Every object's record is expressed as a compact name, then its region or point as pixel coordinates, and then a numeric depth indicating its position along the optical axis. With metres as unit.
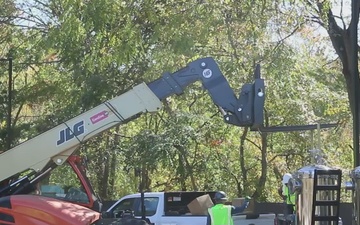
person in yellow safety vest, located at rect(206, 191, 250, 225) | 12.05
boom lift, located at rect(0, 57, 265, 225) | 12.57
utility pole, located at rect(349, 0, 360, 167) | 13.94
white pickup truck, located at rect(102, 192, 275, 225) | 14.82
